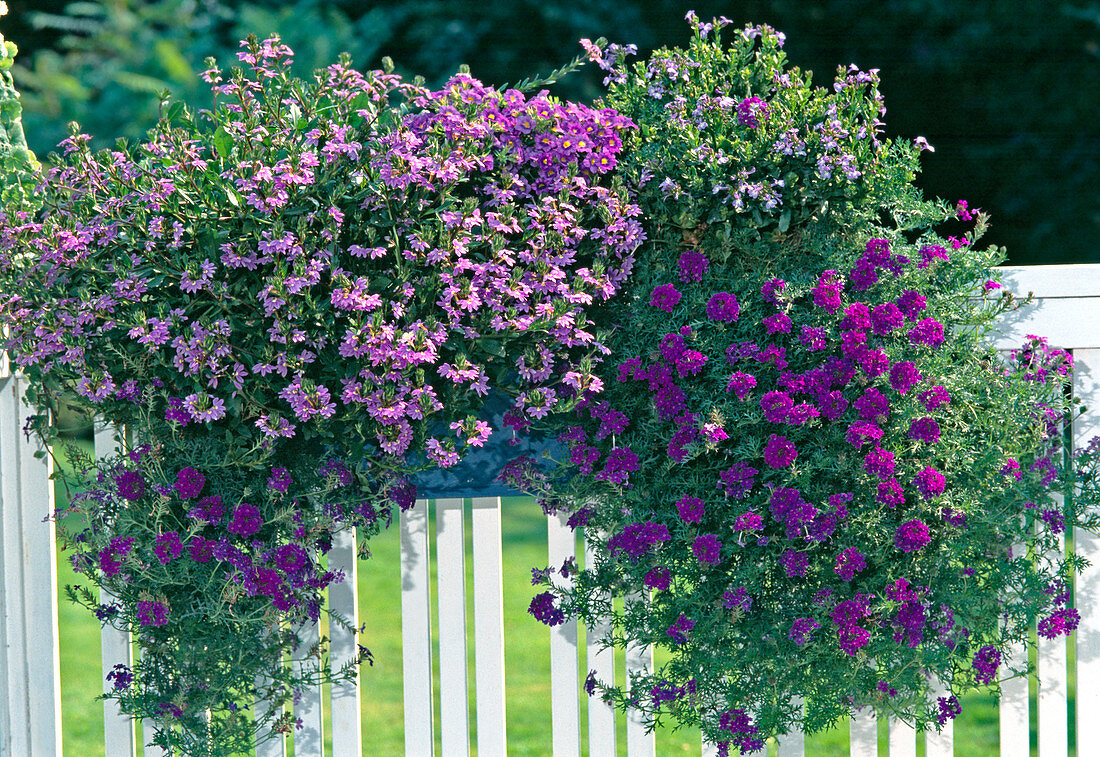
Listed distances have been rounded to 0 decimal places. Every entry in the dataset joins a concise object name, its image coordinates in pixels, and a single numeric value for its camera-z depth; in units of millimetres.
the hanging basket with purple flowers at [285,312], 4668
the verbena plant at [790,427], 4809
